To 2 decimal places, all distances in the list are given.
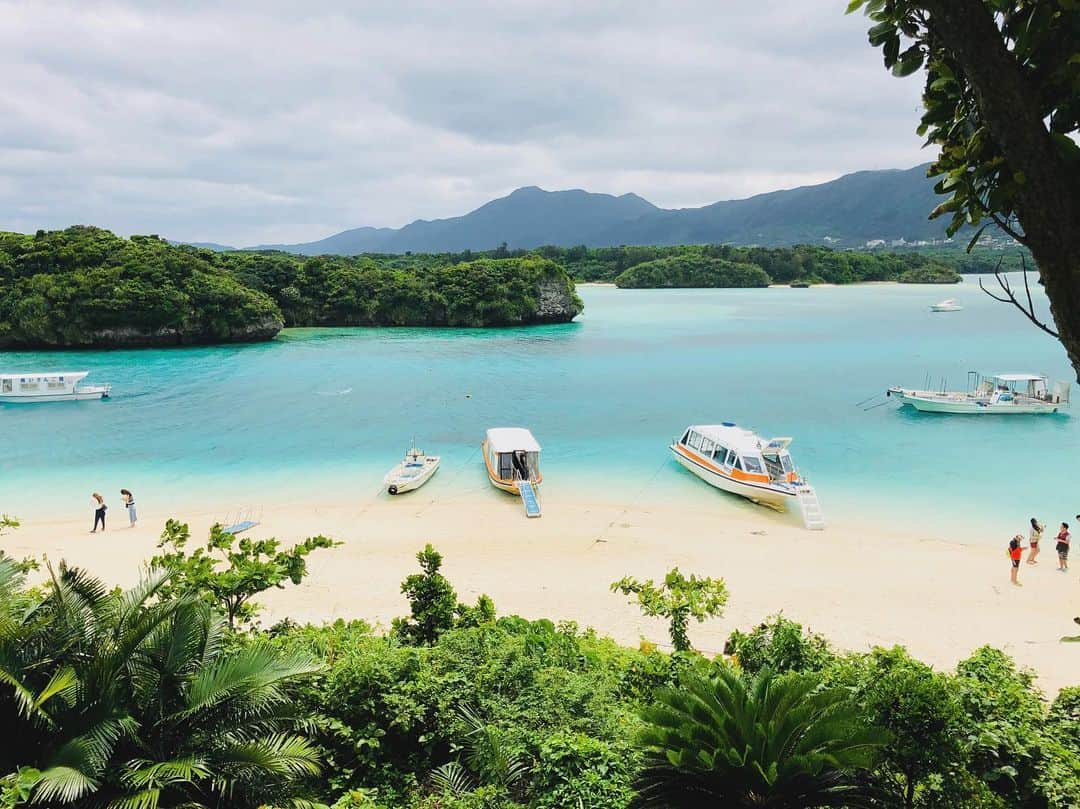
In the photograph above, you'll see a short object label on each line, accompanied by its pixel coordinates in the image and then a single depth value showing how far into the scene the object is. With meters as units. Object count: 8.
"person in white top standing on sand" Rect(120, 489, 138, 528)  19.45
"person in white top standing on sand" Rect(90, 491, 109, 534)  18.87
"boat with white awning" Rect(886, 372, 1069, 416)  31.91
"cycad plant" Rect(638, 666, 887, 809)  4.57
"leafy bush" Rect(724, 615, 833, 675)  7.66
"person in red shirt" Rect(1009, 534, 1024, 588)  14.95
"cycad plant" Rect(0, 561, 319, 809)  5.01
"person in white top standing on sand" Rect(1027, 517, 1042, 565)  15.88
